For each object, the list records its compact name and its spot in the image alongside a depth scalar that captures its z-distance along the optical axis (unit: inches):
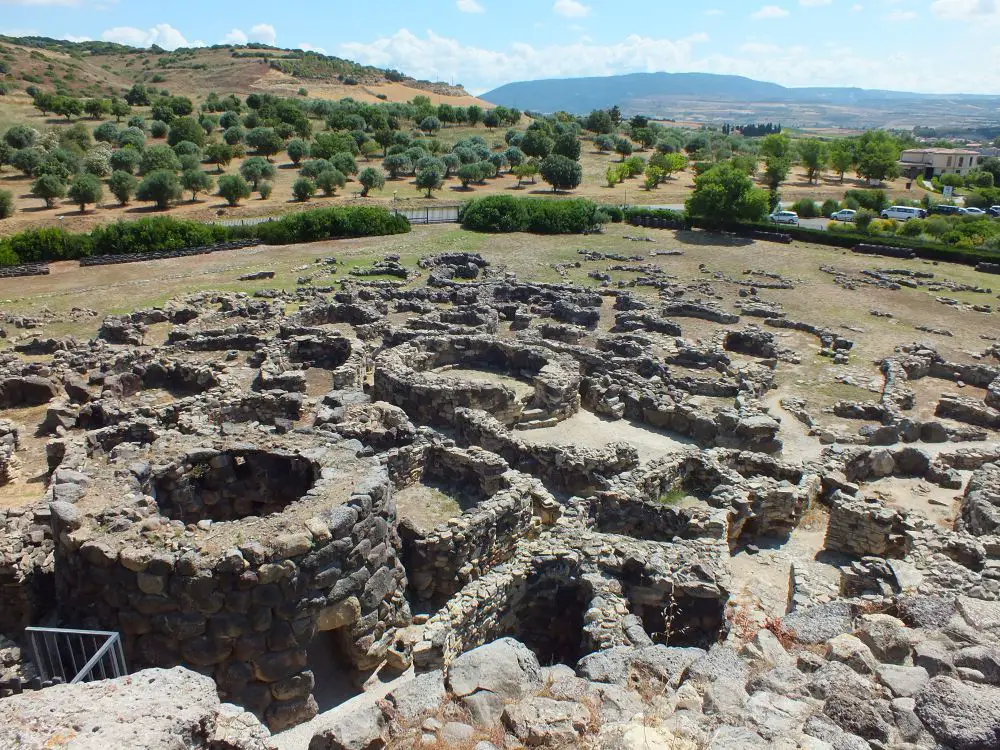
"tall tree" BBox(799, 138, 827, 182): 3641.7
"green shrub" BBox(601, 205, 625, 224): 2479.1
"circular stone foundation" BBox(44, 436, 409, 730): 387.2
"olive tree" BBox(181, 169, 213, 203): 2479.1
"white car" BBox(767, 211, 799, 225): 2541.8
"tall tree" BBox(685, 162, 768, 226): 2188.7
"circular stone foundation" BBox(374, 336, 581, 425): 801.6
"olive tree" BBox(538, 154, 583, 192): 2918.3
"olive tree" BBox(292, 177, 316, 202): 2501.0
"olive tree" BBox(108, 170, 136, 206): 2331.4
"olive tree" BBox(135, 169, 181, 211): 2314.7
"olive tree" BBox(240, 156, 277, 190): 2714.1
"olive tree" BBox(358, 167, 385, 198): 2763.3
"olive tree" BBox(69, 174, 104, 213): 2246.6
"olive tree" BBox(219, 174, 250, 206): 2410.2
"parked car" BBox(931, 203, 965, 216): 2912.2
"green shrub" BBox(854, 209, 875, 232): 2418.9
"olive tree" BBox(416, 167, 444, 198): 2817.4
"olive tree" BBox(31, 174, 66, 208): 2236.7
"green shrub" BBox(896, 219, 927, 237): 2356.1
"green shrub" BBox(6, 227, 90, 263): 1642.5
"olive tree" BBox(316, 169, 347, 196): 2642.7
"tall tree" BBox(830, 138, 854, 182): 3715.6
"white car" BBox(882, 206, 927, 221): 2783.0
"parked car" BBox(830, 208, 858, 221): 2805.1
